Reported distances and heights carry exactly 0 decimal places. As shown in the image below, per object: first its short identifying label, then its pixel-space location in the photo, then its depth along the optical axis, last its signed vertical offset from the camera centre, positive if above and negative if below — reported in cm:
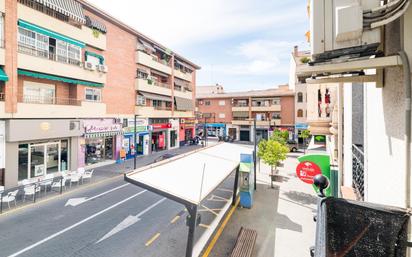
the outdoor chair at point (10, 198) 1055 -359
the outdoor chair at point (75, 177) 1439 -345
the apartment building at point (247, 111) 4175 +318
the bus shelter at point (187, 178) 620 -177
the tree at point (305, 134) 3147 -110
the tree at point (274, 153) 1545 -191
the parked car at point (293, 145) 3269 -286
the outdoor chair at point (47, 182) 1347 -351
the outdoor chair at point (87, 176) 1529 -355
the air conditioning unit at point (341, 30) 196 +91
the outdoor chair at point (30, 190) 1168 -350
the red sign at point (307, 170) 772 -160
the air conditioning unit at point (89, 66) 1841 +528
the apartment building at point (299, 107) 3934 +359
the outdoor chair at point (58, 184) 1366 -378
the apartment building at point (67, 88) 1377 +328
